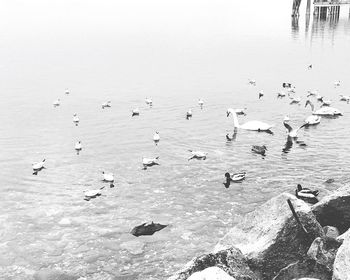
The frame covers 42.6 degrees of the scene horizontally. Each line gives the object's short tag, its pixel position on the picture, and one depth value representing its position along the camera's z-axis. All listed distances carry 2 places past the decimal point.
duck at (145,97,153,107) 32.47
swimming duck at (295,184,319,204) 16.12
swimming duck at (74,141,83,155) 23.02
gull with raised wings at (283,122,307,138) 24.09
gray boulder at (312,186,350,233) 11.98
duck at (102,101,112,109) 32.00
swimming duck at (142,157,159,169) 20.61
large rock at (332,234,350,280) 8.03
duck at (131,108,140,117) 30.15
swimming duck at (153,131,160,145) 24.43
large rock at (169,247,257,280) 9.14
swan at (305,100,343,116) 28.68
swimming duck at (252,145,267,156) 22.05
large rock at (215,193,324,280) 10.19
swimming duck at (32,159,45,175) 20.30
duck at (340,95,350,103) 32.38
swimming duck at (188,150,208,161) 21.42
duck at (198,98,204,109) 32.18
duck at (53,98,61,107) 32.66
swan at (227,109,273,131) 25.84
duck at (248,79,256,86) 39.22
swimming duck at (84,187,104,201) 17.36
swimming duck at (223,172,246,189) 18.59
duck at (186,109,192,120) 29.08
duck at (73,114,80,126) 28.14
